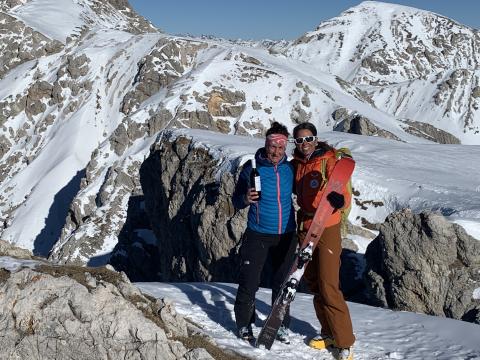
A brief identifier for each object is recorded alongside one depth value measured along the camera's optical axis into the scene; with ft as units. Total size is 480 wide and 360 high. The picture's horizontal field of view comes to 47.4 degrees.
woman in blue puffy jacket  25.88
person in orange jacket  25.08
